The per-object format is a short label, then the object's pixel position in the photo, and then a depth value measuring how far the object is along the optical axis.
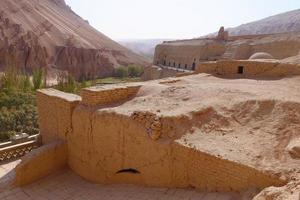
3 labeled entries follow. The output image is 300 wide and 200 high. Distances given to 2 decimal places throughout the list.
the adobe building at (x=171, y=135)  4.78
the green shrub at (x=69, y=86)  22.75
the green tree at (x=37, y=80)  23.56
